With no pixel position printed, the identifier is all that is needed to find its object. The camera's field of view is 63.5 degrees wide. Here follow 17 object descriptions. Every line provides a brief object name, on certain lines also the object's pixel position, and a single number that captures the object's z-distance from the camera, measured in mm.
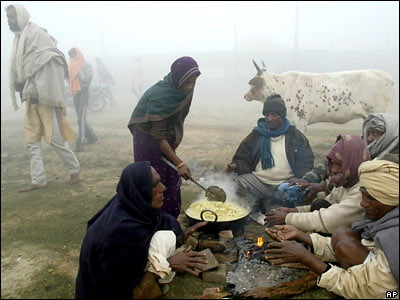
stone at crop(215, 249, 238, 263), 3254
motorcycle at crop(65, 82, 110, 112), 15212
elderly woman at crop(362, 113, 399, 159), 3402
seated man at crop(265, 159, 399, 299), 2100
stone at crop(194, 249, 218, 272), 2966
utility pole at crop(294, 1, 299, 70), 24300
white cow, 6805
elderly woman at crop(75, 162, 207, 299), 2338
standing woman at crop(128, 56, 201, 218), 3561
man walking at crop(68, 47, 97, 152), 8578
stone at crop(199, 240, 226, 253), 3346
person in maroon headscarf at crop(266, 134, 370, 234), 2949
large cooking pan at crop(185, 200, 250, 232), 3467
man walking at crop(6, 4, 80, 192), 5398
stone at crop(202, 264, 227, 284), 2964
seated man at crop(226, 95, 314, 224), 4285
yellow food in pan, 3699
